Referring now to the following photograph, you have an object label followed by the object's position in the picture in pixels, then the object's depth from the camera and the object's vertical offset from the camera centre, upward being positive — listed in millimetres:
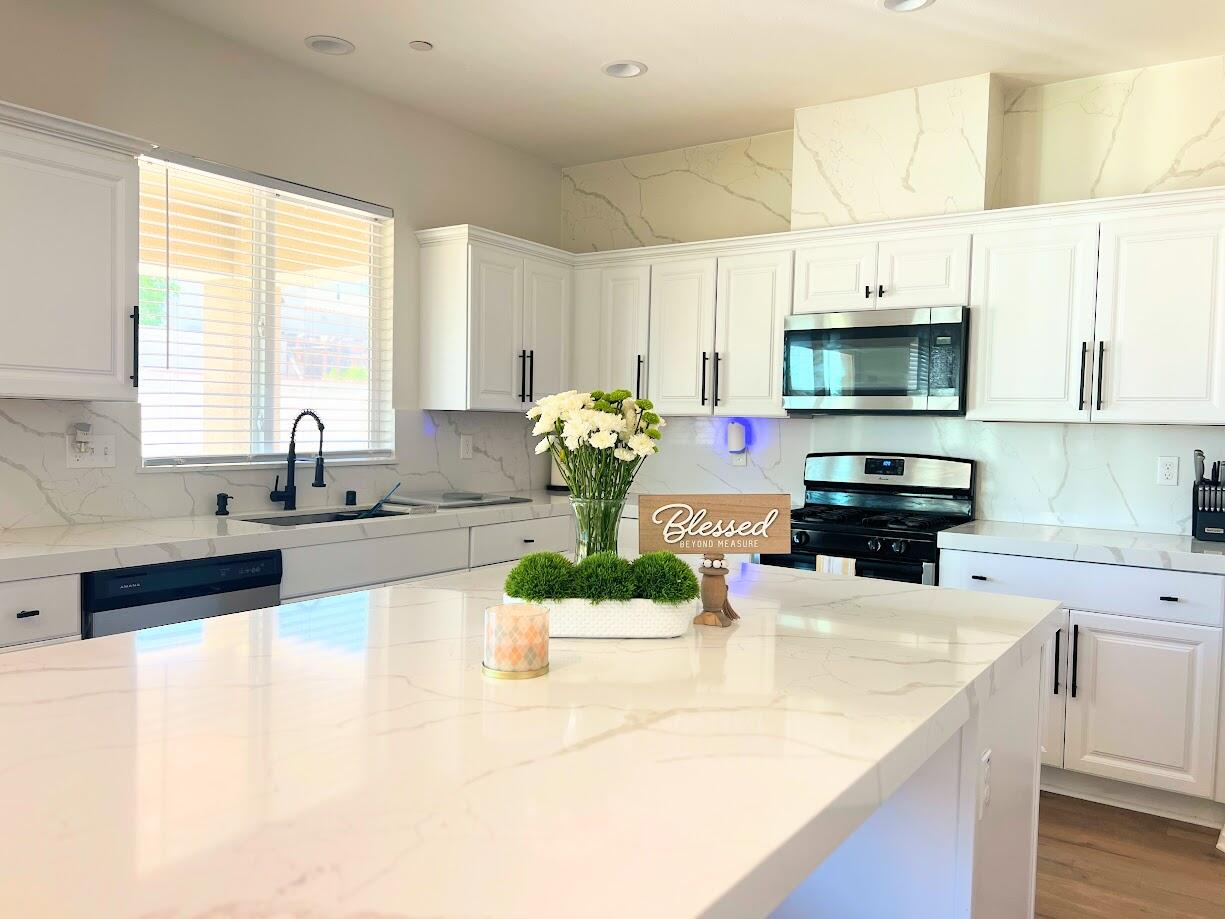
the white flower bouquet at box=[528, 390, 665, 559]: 1607 -41
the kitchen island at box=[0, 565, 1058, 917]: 778 -381
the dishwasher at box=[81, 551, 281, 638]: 2535 -528
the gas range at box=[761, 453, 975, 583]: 3615 -356
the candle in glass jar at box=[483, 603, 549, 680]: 1358 -328
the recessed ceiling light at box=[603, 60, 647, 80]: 3711 +1456
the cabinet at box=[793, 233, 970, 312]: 3734 +665
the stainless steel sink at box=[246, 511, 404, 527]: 3486 -397
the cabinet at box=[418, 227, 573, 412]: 4152 +471
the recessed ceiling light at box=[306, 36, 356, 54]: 3479 +1431
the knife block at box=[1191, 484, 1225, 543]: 3344 -273
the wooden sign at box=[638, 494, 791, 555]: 1719 -182
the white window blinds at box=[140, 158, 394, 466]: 3340 +389
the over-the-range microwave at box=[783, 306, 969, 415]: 3695 +291
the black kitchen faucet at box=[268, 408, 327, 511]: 3664 -268
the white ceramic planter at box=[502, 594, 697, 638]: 1579 -333
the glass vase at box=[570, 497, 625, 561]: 1666 -182
